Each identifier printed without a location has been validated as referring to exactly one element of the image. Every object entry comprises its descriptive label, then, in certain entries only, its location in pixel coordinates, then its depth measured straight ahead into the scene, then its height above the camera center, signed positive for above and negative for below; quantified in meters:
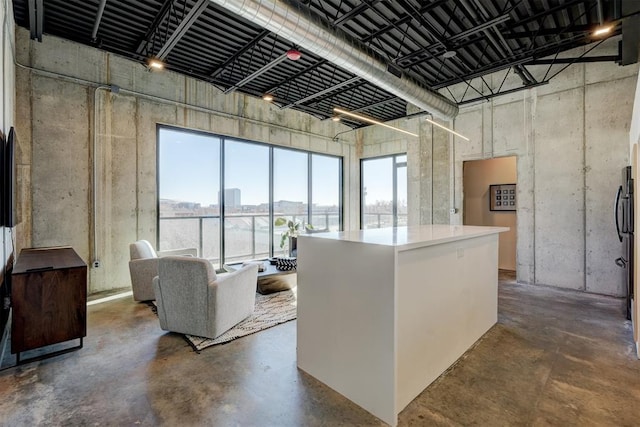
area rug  2.96 -1.26
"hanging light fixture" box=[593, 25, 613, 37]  3.23 +1.99
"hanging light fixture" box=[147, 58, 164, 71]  3.97 +1.99
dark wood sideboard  2.47 -0.80
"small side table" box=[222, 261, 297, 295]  4.28 -1.00
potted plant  5.98 -0.46
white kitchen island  1.87 -0.71
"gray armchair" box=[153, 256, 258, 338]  2.93 -0.85
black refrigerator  3.12 -0.16
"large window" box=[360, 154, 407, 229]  8.20 +0.55
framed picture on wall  6.28 +0.30
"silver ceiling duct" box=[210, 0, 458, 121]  2.74 +1.85
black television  2.71 +0.25
